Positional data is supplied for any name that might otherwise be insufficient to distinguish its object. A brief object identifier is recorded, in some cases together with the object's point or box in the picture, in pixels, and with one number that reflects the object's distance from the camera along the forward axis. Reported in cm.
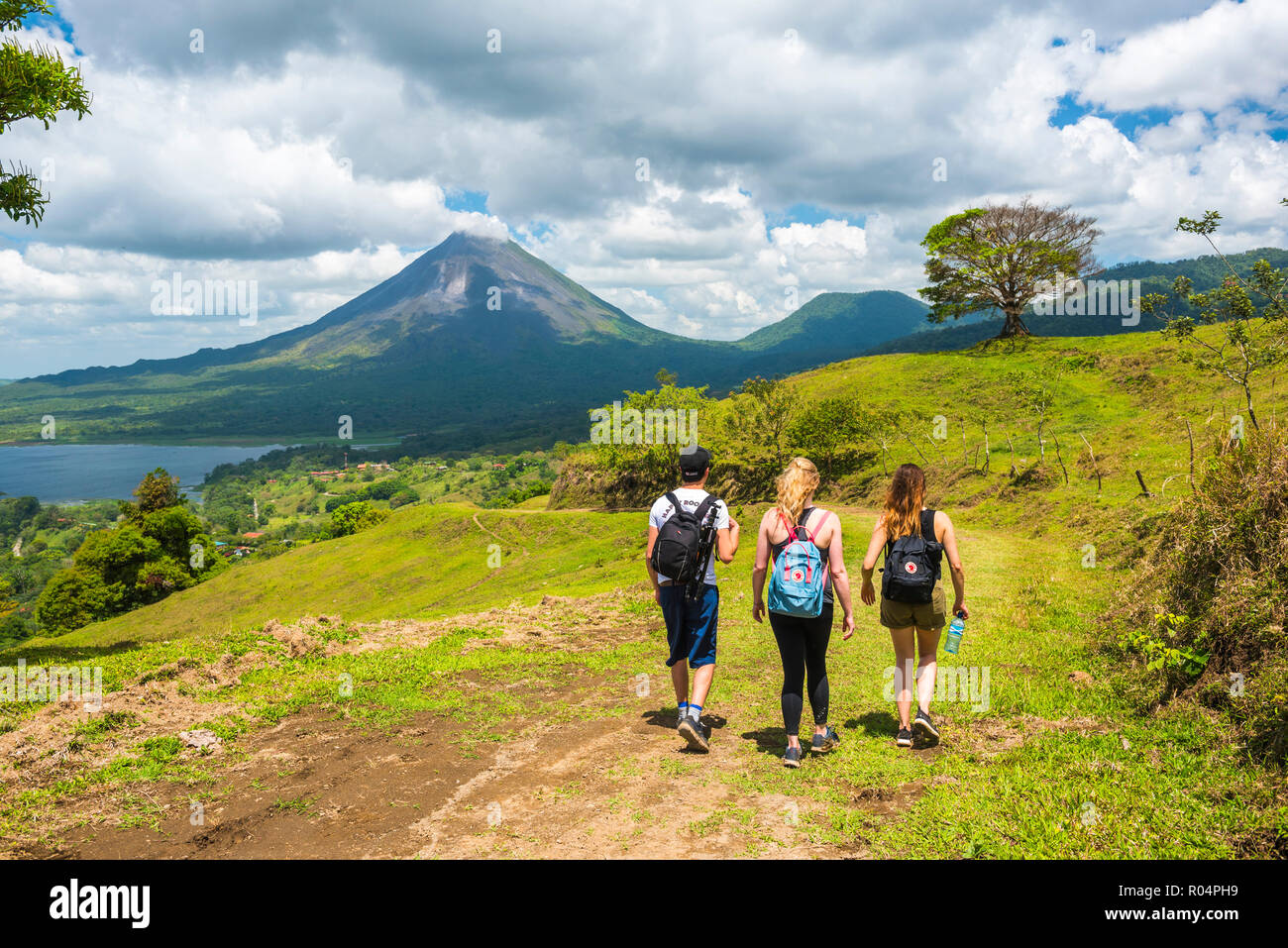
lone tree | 5856
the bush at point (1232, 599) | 638
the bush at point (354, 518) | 8794
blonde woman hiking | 646
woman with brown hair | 680
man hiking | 681
